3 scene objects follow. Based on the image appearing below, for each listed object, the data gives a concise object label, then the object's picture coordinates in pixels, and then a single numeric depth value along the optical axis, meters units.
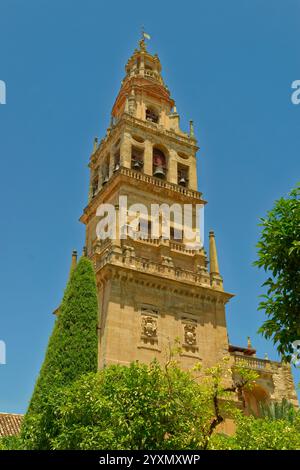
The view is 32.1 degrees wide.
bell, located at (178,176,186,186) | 40.47
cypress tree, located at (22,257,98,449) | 17.97
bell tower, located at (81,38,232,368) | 30.05
